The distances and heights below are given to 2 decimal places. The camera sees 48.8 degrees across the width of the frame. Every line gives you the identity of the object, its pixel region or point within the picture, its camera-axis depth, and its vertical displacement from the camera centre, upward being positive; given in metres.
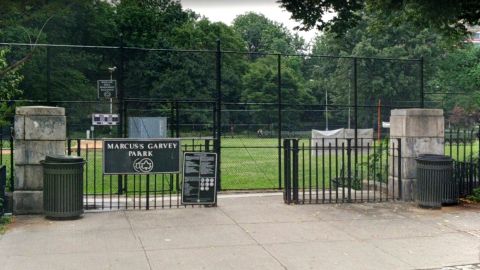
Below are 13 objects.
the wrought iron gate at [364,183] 10.84 -1.29
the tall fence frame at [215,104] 11.77 +0.57
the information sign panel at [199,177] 10.38 -0.97
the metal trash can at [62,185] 9.15 -1.00
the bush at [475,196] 11.30 -1.44
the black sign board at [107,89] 13.64 +1.01
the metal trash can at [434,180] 10.60 -1.03
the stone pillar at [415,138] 11.55 -0.21
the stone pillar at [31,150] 9.71 -0.41
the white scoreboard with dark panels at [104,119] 18.59 +0.33
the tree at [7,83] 13.06 +1.14
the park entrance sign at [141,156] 10.16 -0.54
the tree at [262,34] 91.94 +17.15
